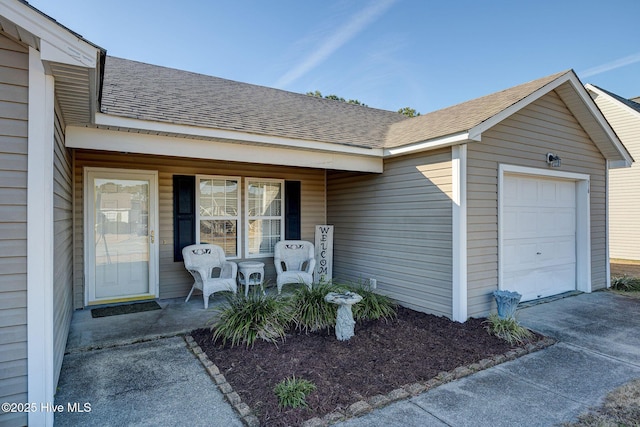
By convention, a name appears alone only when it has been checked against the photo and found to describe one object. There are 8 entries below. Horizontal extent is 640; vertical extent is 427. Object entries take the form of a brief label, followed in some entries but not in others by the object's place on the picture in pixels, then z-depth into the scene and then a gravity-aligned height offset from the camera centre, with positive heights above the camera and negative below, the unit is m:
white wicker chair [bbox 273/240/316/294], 6.24 -0.78
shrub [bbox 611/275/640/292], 7.00 -1.44
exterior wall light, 5.89 +0.94
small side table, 5.96 -1.00
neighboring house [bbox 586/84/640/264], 10.79 +0.85
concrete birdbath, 4.11 -1.25
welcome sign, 6.84 -0.73
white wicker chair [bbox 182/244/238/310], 5.42 -0.90
